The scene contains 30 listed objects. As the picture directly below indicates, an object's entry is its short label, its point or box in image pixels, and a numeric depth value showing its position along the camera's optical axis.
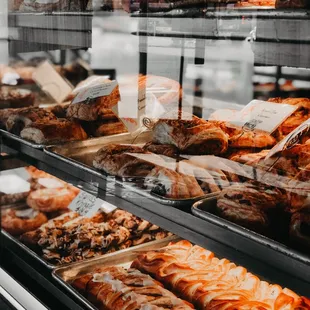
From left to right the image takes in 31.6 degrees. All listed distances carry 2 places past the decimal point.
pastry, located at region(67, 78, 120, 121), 1.88
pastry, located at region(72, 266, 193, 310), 1.50
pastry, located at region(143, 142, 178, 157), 1.50
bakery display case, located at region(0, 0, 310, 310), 1.19
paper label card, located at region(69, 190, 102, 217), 1.77
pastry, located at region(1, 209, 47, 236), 2.26
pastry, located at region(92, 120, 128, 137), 1.86
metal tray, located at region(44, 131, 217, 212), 1.42
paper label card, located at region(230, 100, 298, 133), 1.45
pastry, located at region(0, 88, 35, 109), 2.39
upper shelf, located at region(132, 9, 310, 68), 1.28
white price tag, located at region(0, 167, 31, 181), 2.39
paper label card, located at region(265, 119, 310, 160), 1.29
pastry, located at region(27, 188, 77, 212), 2.35
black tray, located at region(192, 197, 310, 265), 0.98
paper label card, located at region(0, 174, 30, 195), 2.41
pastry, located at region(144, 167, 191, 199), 1.30
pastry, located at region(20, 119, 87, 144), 1.82
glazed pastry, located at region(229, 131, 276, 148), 1.42
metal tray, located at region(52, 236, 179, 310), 1.78
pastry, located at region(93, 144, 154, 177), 1.48
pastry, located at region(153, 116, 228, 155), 1.47
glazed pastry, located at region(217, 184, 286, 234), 1.12
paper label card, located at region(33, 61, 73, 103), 2.47
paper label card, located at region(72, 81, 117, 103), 1.92
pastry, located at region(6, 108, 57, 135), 1.96
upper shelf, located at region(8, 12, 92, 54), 2.23
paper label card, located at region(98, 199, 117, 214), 2.11
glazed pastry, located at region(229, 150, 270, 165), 1.33
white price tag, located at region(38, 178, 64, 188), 2.43
